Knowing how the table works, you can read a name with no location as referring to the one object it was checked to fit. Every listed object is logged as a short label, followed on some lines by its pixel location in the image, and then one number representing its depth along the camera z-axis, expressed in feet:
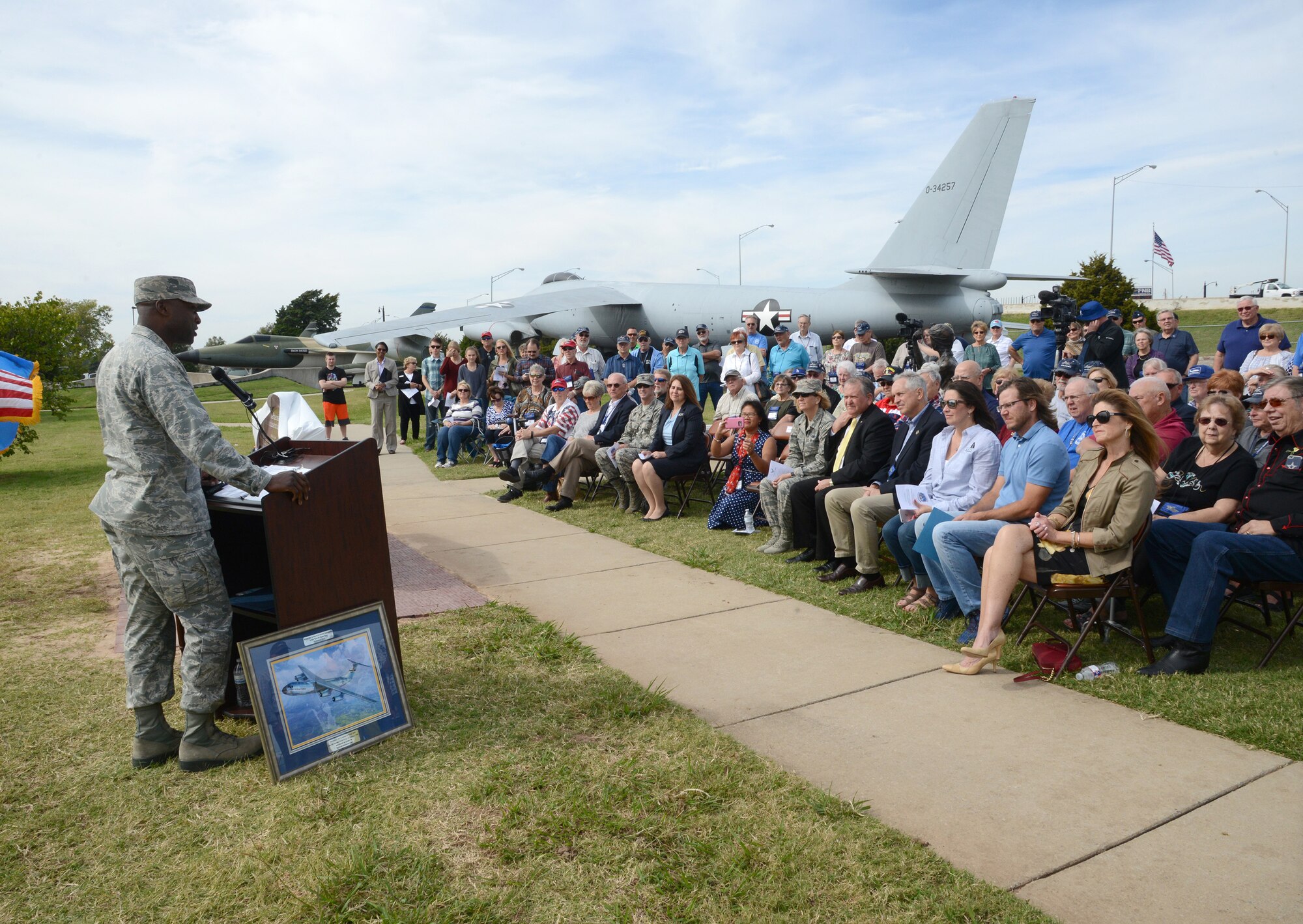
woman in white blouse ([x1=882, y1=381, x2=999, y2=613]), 18.11
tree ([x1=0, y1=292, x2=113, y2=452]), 48.52
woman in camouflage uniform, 23.98
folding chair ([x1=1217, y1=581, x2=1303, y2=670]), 14.08
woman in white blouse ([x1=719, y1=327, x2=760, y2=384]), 39.19
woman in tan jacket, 14.61
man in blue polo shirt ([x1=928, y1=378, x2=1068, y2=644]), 16.43
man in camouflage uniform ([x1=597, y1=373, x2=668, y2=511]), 30.58
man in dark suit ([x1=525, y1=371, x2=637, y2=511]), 32.40
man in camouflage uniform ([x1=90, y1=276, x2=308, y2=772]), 11.00
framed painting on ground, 11.43
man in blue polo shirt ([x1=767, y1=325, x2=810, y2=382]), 41.47
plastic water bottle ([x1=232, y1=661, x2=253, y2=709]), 13.62
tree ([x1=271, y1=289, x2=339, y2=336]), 254.88
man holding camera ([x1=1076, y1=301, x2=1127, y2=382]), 32.76
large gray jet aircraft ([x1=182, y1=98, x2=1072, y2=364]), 65.10
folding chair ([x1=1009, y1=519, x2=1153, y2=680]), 14.48
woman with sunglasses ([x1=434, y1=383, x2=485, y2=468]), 44.55
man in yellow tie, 21.99
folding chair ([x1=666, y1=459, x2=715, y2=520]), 30.04
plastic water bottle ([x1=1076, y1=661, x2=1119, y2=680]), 14.33
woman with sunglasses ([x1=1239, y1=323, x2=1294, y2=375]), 26.45
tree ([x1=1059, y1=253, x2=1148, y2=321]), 97.66
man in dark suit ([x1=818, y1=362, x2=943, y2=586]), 20.18
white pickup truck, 209.87
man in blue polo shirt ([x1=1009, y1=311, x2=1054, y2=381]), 36.04
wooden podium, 11.72
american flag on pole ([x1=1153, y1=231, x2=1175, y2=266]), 109.60
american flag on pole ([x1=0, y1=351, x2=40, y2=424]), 27.25
